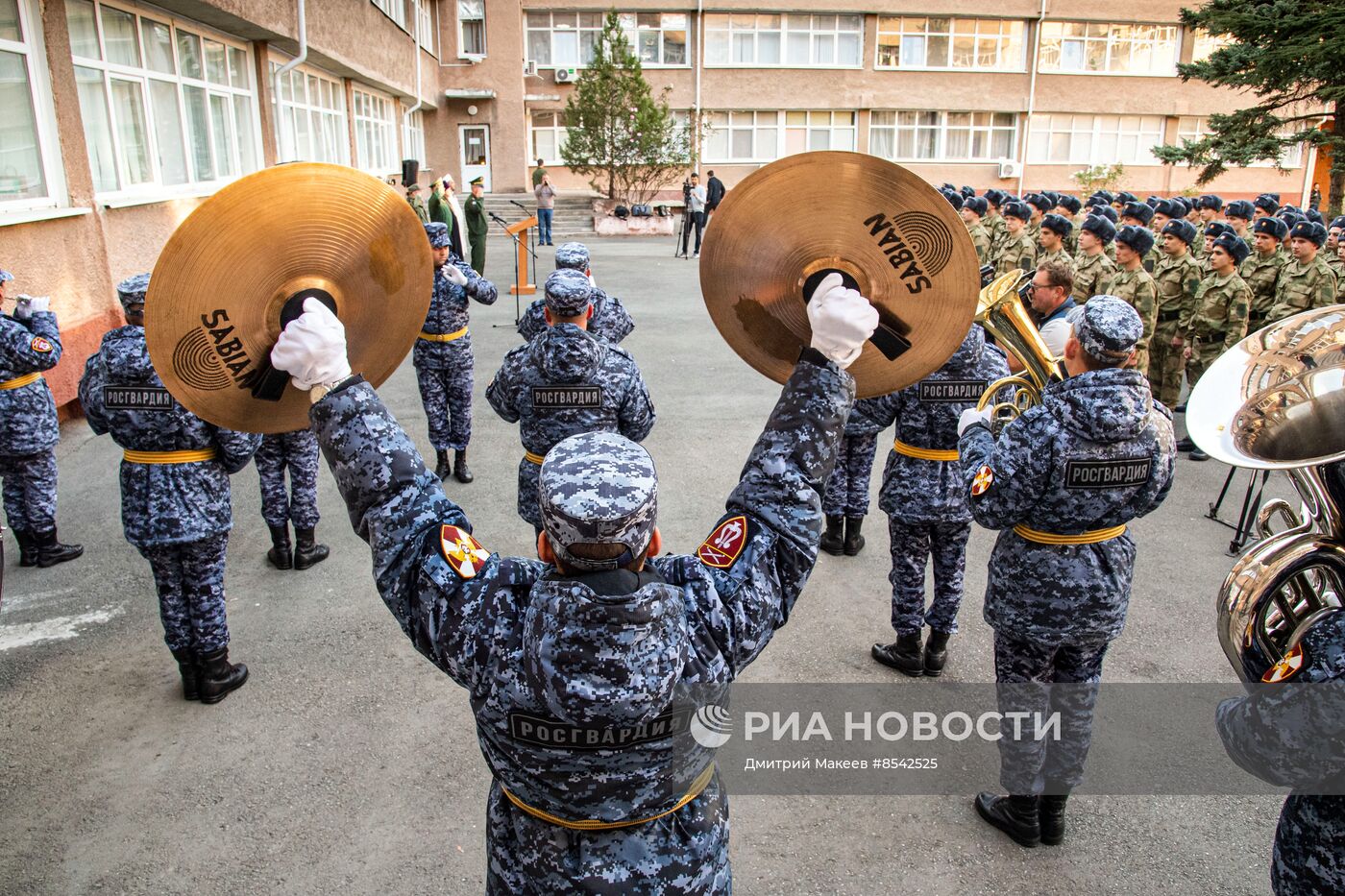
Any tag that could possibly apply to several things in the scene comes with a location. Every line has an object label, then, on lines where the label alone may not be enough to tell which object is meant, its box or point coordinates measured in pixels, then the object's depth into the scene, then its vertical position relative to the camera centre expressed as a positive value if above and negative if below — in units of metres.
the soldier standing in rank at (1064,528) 3.27 -1.23
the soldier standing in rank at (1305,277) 8.69 -0.65
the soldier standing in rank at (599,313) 6.73 -0.79
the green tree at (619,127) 27.19 +2.58
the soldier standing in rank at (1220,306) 8.57 -0.92
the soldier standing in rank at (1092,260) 9.10 -0.53
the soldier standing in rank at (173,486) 4.21 -1.31
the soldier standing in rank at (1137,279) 8.26 -0.65
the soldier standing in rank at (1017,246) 11.42 -0.45
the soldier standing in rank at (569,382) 4.75 -0.92
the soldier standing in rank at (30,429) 5.53 -1.36
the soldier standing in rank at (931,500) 4.74 -1.51
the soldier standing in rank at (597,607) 1.73 -0.82
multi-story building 31.06 +4.41
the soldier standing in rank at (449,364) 7.49 -1.27
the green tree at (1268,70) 14.68 +2.35
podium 14.37 -0.89
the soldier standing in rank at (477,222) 16.92 -0.19
